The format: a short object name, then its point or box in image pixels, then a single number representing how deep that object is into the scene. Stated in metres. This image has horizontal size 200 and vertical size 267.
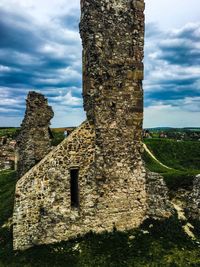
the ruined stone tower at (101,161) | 7.91
